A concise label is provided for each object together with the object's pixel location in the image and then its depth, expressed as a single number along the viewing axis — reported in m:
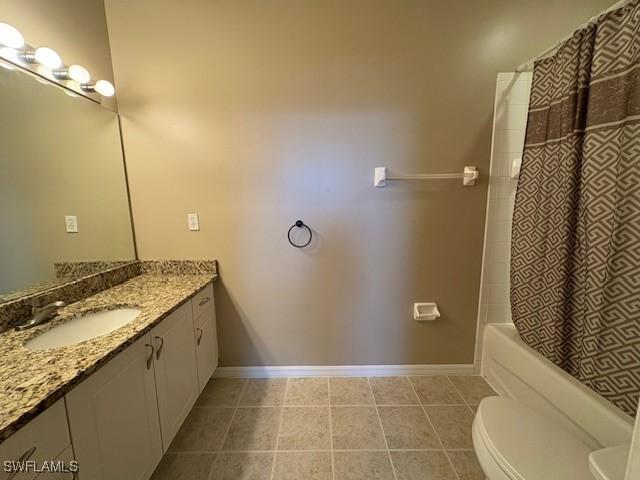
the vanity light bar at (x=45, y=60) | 1.01
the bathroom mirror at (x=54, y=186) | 1.08
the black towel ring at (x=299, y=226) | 1.66
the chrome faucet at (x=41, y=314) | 1.01
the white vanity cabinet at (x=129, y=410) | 0.66
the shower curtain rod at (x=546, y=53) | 0.99
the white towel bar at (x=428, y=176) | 1.61
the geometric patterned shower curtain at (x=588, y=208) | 0.96
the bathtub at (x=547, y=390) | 0.98
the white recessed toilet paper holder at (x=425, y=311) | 1.75
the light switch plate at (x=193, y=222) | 1.69
